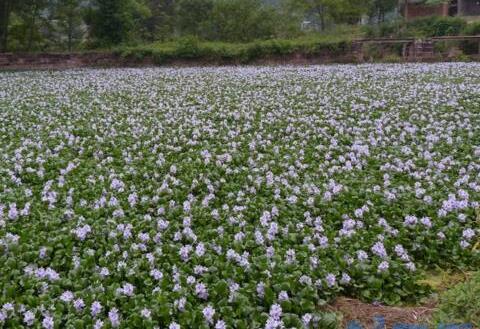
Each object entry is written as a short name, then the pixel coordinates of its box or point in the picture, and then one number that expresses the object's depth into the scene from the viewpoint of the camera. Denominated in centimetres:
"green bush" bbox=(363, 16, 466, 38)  2560
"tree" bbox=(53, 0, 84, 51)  2353
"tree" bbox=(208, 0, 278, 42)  2683
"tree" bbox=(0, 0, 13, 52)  2119
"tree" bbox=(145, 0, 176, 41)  3148
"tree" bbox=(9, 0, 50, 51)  2222
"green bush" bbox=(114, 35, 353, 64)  1898
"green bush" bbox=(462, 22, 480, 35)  2167
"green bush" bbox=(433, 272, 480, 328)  267
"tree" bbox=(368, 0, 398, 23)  3931
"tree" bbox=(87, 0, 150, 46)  2156
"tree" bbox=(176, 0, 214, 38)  2935
